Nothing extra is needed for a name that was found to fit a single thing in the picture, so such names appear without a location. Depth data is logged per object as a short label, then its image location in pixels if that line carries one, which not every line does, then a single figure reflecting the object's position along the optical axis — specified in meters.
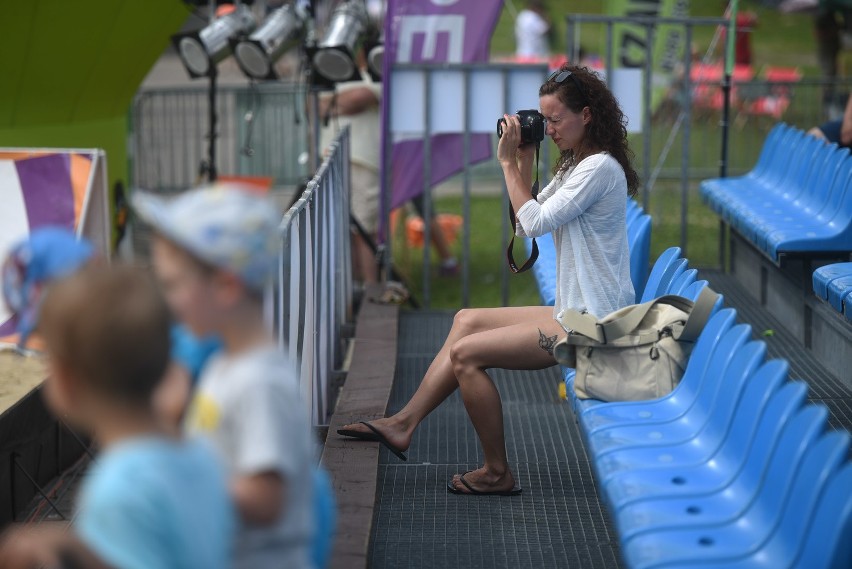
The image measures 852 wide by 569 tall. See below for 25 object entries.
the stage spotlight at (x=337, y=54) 15.12
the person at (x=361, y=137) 16.97
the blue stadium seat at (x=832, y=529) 4.81
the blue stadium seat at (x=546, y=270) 10.66
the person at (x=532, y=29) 38.69
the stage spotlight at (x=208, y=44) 16.47
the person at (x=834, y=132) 14.32
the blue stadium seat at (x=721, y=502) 6.01
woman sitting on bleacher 8.63
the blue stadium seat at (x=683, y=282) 8.26
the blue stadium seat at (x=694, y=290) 7.79
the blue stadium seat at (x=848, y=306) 9.26
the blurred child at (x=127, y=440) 3.61
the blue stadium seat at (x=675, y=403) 7.20
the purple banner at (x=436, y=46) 15.32
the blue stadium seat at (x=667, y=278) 8.73
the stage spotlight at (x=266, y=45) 16.14
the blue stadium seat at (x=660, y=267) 9.02
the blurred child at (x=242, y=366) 3.96
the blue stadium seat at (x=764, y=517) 5.22
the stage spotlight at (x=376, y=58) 16.73
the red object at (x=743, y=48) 39.38
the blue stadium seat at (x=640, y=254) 9.92
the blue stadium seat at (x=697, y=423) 6.52
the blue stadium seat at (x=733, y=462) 5.66
